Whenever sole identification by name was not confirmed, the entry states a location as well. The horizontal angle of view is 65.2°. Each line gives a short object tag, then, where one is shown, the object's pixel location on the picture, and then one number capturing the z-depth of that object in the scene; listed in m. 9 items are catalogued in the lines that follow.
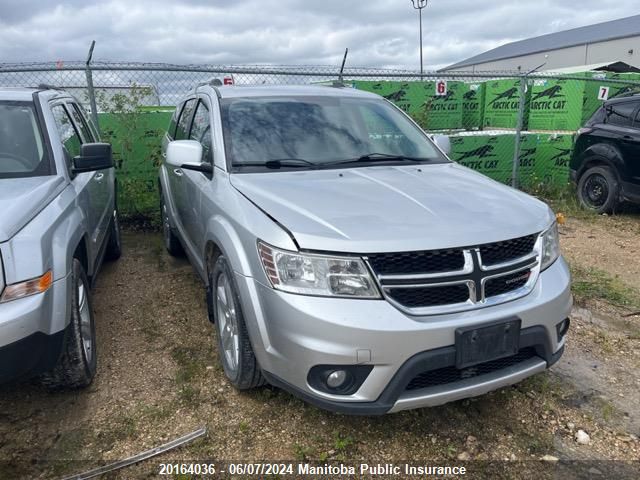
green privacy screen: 6.73
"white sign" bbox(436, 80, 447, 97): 10.50
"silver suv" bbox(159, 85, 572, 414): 2.12
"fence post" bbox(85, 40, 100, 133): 6.00
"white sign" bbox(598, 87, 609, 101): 9.93
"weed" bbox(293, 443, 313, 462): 2.42
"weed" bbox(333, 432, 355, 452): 2.47
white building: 47.64
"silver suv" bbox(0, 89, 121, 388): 2.24
